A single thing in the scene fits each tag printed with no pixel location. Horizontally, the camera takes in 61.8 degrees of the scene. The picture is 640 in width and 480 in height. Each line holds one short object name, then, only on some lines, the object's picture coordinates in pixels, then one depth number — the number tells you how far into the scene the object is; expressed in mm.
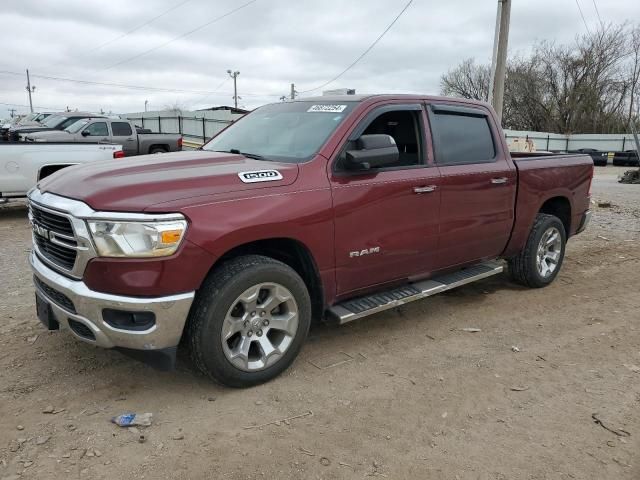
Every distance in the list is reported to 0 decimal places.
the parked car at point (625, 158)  33875
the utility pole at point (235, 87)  68375
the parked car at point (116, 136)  16266
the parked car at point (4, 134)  16898
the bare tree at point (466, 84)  58969
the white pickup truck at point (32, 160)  8906
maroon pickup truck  3008
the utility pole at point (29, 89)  75250
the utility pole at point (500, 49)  12438
